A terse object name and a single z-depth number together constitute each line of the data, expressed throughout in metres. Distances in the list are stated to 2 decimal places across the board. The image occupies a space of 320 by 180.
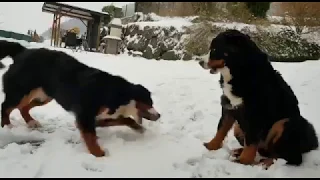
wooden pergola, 6.84
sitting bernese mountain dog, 2.42
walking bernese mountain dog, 2.65
